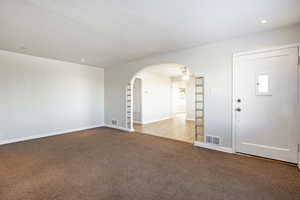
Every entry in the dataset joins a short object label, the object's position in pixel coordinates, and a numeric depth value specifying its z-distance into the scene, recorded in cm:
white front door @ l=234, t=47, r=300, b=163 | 262
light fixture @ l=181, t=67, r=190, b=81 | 616
